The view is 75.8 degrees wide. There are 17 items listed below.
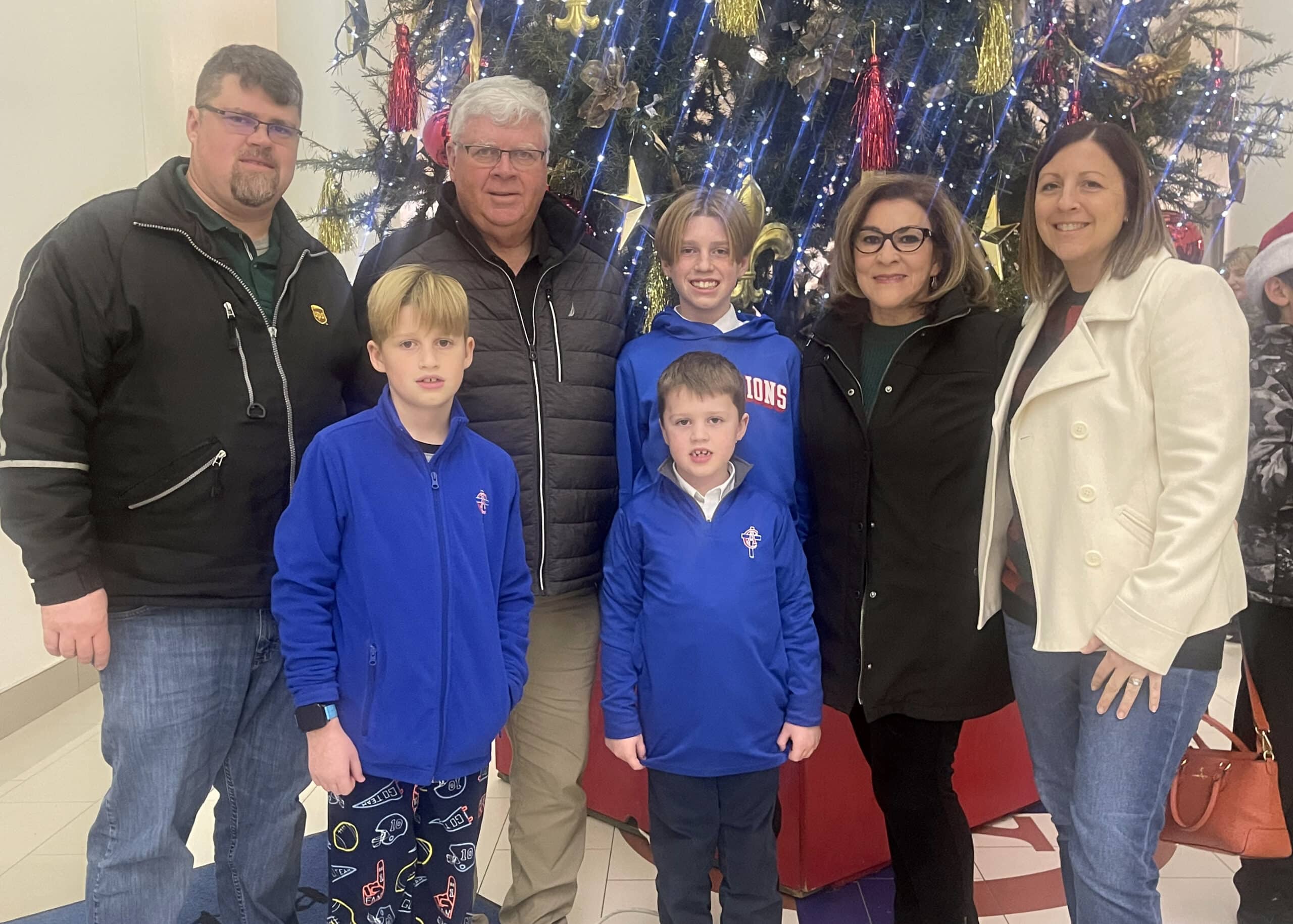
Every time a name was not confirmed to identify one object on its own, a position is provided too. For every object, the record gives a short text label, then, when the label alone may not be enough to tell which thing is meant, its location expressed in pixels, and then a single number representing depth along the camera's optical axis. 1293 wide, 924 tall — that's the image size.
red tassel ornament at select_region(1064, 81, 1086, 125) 2.36
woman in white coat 1.20
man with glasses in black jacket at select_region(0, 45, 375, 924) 1.39
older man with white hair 1.72
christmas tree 2.09
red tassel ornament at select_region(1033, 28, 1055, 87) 2.31
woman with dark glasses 1.52
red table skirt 2.09
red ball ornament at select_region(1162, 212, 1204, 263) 2.48
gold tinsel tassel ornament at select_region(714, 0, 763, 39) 1.91
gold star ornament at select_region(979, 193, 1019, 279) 2.24
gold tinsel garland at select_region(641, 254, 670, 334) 2.26
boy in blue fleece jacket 1.42
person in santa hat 1.74
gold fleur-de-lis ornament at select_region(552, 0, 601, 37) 2.10
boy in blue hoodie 1.71
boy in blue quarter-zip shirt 1.54
